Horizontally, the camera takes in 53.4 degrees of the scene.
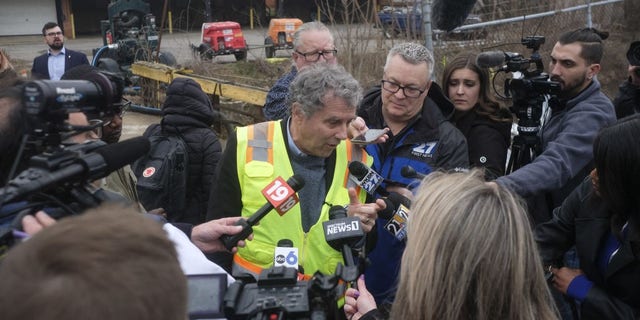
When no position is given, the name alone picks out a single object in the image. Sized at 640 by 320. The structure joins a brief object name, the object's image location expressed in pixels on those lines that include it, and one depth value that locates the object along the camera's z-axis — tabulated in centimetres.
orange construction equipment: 1795
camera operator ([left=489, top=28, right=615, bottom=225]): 305
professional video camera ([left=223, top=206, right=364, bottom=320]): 148
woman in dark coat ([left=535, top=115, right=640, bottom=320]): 226
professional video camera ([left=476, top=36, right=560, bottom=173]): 333
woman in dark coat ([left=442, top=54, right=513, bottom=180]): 327
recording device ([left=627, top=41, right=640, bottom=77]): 405
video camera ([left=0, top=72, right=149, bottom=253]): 137
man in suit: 879
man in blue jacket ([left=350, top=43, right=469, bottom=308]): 301
